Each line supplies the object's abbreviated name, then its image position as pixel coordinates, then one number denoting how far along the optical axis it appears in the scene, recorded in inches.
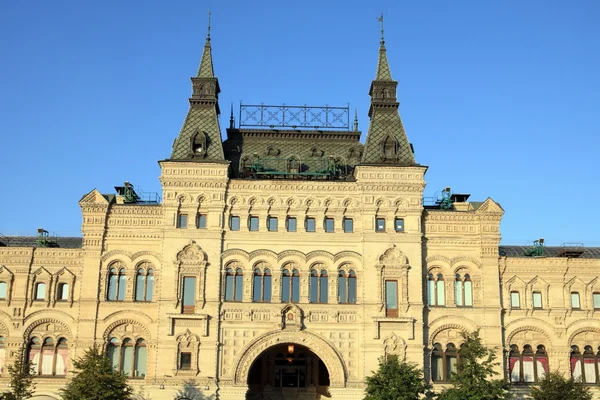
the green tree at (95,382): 1852.9
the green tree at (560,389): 2018.9
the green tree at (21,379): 1875.0
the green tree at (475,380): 1926.7
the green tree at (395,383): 1921.8
